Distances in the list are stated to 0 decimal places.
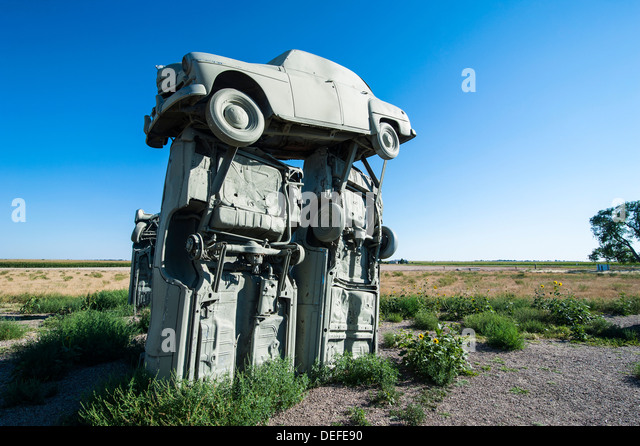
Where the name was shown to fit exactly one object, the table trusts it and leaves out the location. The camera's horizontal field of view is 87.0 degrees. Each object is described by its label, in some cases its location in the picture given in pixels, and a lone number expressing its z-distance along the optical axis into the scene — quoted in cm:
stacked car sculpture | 463
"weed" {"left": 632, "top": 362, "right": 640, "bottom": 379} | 630
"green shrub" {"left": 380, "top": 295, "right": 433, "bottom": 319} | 1356
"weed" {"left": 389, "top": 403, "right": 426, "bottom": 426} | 437
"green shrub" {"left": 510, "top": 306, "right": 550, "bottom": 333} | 1099
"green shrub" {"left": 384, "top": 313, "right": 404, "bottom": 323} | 1254
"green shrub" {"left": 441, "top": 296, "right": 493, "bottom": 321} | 1283
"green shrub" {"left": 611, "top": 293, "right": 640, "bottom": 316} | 1370
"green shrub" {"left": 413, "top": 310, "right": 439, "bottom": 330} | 1097
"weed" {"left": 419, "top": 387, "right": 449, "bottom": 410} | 503
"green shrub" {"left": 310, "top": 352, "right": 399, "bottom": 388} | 579
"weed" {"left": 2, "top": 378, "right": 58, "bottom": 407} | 469
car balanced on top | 471
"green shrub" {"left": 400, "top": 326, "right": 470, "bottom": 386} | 601
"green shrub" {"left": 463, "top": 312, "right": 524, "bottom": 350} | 851
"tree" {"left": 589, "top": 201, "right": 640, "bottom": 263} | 4440
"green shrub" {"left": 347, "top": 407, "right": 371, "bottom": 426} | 434
